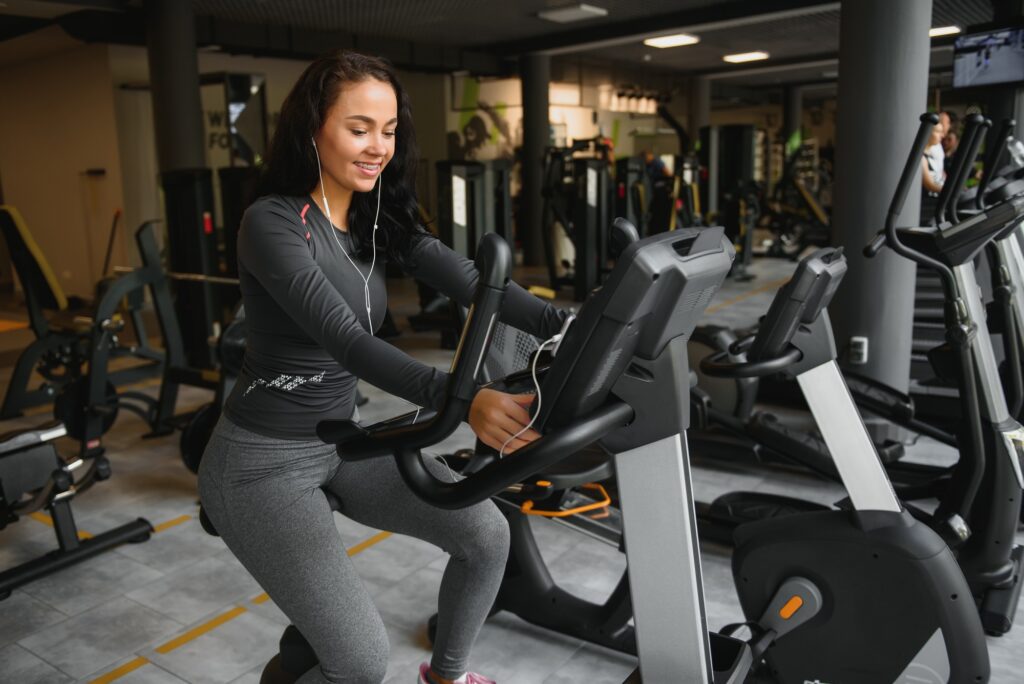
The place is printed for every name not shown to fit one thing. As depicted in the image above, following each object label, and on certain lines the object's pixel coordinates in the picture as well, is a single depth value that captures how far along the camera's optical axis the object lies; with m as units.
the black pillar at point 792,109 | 17.12
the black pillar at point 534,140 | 11.66
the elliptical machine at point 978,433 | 2.48
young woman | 1.49
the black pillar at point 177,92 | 6.61
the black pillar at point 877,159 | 3.92
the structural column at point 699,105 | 15.07
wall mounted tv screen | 4.88
